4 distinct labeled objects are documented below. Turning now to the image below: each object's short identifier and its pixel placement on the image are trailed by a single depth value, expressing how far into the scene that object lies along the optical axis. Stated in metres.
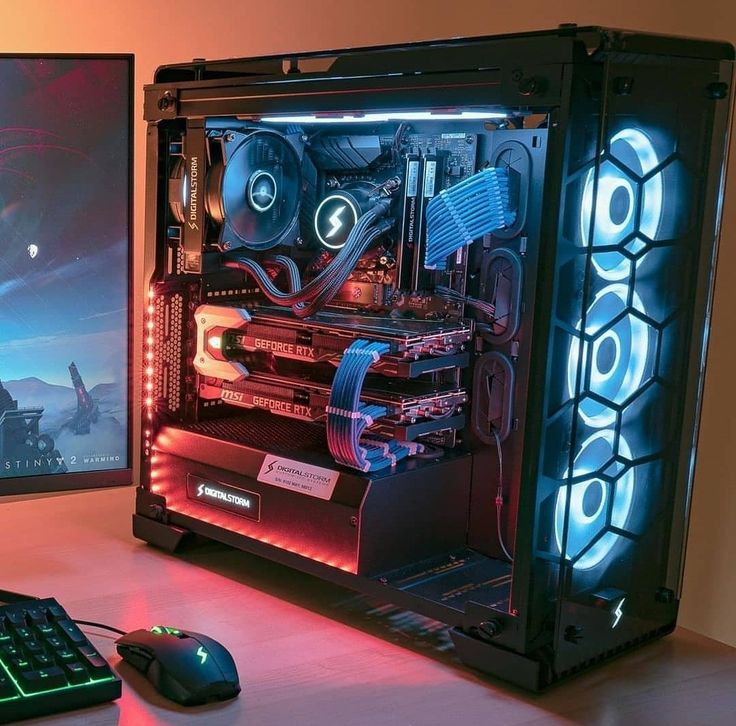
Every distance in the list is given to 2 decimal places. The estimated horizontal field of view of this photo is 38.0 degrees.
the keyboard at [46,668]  0.94
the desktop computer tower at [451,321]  1.01
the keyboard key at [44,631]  1.02
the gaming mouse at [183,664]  0.99
